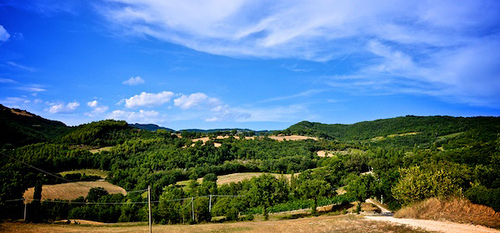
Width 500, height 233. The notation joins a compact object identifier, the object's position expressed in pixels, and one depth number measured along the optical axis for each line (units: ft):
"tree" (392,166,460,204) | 119.85
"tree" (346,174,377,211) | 210.26
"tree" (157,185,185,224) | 157.48
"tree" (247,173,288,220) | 170.71
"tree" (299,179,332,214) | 207.92
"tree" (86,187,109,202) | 240.32
